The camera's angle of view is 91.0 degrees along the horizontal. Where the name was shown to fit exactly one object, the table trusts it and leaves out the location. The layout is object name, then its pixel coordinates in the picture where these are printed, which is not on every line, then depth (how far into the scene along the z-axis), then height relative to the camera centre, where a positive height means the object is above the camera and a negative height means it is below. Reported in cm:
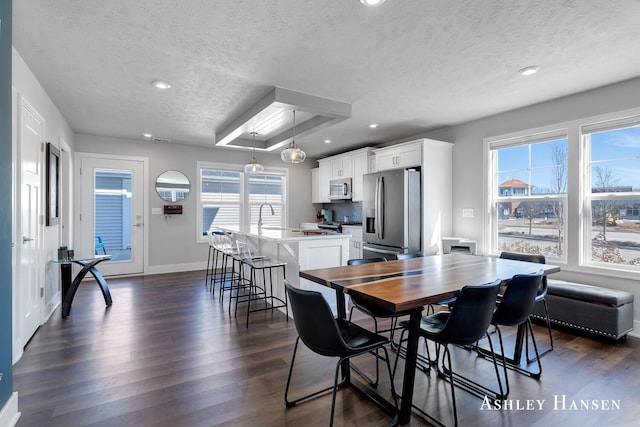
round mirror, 606 +51
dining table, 168 -44
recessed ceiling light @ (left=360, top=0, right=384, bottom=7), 195 +131
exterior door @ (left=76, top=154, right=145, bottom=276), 548 +0
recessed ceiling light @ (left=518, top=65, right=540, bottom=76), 286 +132
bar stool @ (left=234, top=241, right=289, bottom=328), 367 -95
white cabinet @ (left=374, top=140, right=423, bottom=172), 477 +92
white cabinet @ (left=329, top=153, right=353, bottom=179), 640 +98
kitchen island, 351 -46
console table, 374 -76
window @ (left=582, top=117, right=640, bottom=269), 321 +21
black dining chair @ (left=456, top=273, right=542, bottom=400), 203 -63
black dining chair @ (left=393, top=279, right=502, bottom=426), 171 -60
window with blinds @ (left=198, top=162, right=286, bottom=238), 650 +35
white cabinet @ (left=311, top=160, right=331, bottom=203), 706 +70
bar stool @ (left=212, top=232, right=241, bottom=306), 424 -53
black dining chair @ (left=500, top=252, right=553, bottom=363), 254 -47
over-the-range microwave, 635 +49
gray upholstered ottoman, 285 -92
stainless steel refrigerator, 463 -1
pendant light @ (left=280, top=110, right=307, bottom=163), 371 +68
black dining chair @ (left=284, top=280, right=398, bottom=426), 158 -63
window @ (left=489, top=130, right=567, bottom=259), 378 +24
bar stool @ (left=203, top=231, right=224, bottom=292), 480 -112
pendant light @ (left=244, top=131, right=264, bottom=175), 484 +68
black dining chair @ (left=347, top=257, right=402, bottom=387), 222 -73
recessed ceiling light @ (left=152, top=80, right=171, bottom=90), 321 +133
